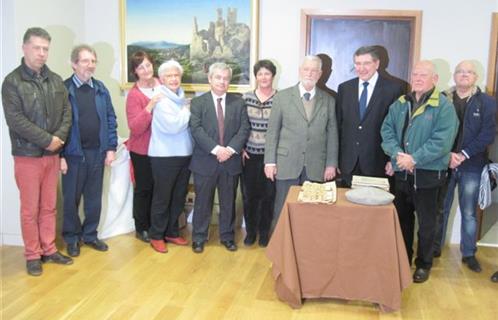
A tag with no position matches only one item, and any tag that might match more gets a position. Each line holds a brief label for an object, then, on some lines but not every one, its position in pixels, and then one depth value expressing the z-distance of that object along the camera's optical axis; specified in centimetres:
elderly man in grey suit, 367
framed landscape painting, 453
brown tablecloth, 296
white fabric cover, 432
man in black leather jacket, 333
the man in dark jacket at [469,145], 367
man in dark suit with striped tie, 385
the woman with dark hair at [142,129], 391
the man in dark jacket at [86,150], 373
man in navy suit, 361
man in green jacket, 334
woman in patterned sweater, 397
